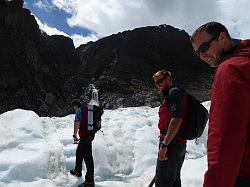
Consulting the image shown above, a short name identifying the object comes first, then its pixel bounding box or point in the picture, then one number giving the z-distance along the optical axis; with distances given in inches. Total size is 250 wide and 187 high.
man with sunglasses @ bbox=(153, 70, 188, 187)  76.6
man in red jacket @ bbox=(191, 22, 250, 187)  30.8
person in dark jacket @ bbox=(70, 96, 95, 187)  123.9
